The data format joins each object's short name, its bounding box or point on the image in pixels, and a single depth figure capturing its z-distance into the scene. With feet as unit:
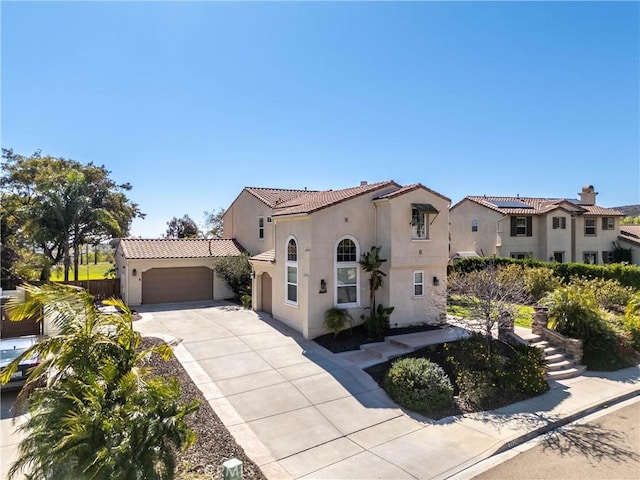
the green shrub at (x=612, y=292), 69.77
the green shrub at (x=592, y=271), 80.53
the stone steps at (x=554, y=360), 46.11
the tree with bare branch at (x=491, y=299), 42.80
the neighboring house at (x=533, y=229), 113.39
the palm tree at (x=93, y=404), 18.66
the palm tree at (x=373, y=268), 55.31
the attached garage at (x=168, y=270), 78.59
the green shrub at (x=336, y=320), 52.95
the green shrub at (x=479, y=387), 37.45
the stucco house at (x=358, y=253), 54.34
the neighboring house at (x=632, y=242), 121.29
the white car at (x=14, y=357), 36.47
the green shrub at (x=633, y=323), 53.88
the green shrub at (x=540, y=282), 83.20
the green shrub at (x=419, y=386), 35.68
